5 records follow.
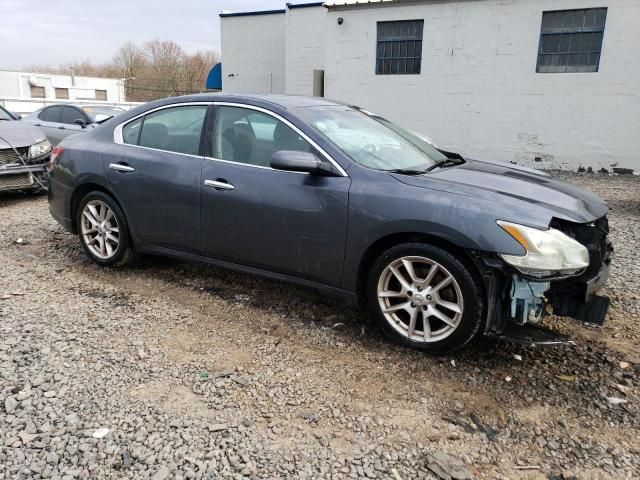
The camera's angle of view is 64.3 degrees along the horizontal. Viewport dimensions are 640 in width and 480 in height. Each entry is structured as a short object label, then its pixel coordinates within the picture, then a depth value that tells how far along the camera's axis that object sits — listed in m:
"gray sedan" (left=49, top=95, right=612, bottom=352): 2.99
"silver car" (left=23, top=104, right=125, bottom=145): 10.60
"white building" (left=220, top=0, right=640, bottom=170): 12.22
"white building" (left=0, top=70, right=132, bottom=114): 47.12
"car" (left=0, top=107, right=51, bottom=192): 7.37
